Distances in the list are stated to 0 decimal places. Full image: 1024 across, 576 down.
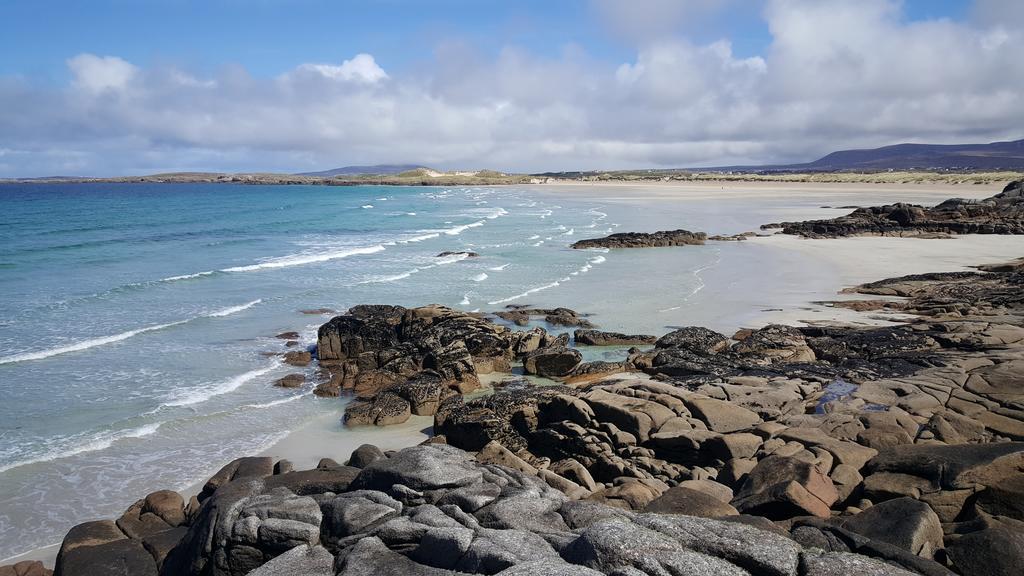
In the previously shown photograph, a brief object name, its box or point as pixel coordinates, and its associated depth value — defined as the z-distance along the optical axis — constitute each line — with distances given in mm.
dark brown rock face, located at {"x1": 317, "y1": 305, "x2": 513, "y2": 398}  16062
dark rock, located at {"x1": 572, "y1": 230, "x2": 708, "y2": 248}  40238
